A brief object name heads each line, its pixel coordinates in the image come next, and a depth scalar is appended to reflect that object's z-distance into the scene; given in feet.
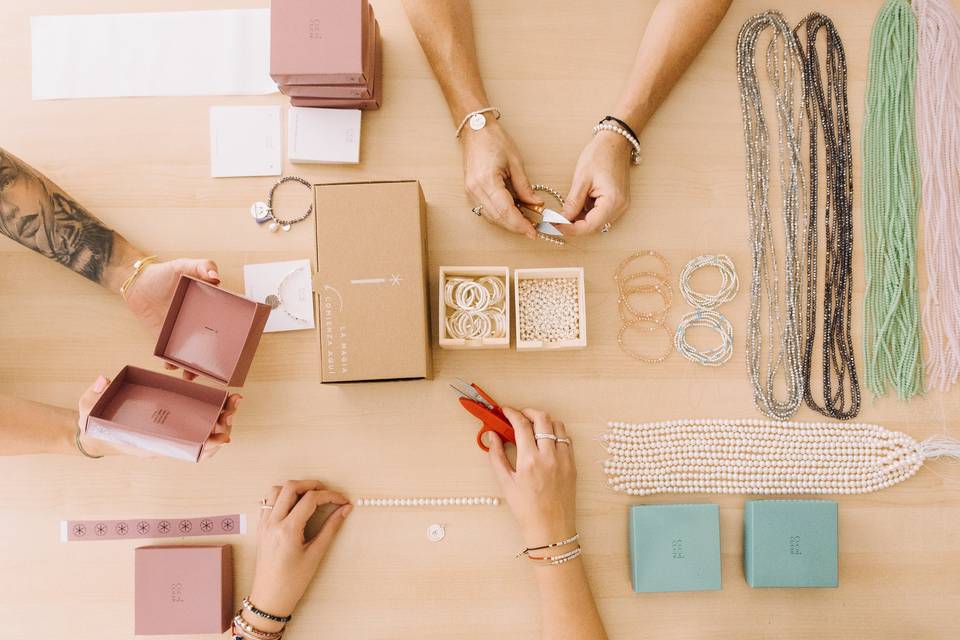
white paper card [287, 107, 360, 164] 3.89
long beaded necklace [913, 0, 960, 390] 3.87
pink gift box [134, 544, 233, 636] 3.56
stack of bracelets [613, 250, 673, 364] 3.84
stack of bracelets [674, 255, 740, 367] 3.83
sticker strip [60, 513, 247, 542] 3.74
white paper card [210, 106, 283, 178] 3.92
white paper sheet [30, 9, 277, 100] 3.96
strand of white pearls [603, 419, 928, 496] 3.76
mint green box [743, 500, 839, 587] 3.60
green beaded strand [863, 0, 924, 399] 3.84
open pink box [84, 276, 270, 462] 3.28
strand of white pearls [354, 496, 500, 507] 3.73
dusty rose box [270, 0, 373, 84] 3.40
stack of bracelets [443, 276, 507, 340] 3.56
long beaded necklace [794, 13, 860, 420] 3.85
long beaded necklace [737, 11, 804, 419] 3.84
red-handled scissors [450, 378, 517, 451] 3.60
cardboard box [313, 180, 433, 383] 3.30
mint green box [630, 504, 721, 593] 3.61
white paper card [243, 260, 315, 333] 3.84
